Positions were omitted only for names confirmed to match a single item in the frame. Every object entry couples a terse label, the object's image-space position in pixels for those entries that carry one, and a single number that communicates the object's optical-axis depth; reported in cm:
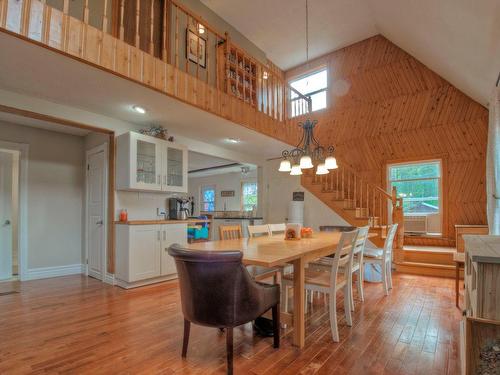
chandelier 307
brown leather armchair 167
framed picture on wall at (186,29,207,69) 462
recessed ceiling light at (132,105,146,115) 359
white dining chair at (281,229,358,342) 231
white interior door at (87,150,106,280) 431
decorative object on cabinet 420
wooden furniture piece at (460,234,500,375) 108
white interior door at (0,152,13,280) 426
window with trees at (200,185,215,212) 1025
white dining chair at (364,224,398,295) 354
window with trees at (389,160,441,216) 561
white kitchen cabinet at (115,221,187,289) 378
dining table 195
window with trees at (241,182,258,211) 908
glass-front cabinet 387
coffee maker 465
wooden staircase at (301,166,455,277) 469
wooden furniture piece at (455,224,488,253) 473
